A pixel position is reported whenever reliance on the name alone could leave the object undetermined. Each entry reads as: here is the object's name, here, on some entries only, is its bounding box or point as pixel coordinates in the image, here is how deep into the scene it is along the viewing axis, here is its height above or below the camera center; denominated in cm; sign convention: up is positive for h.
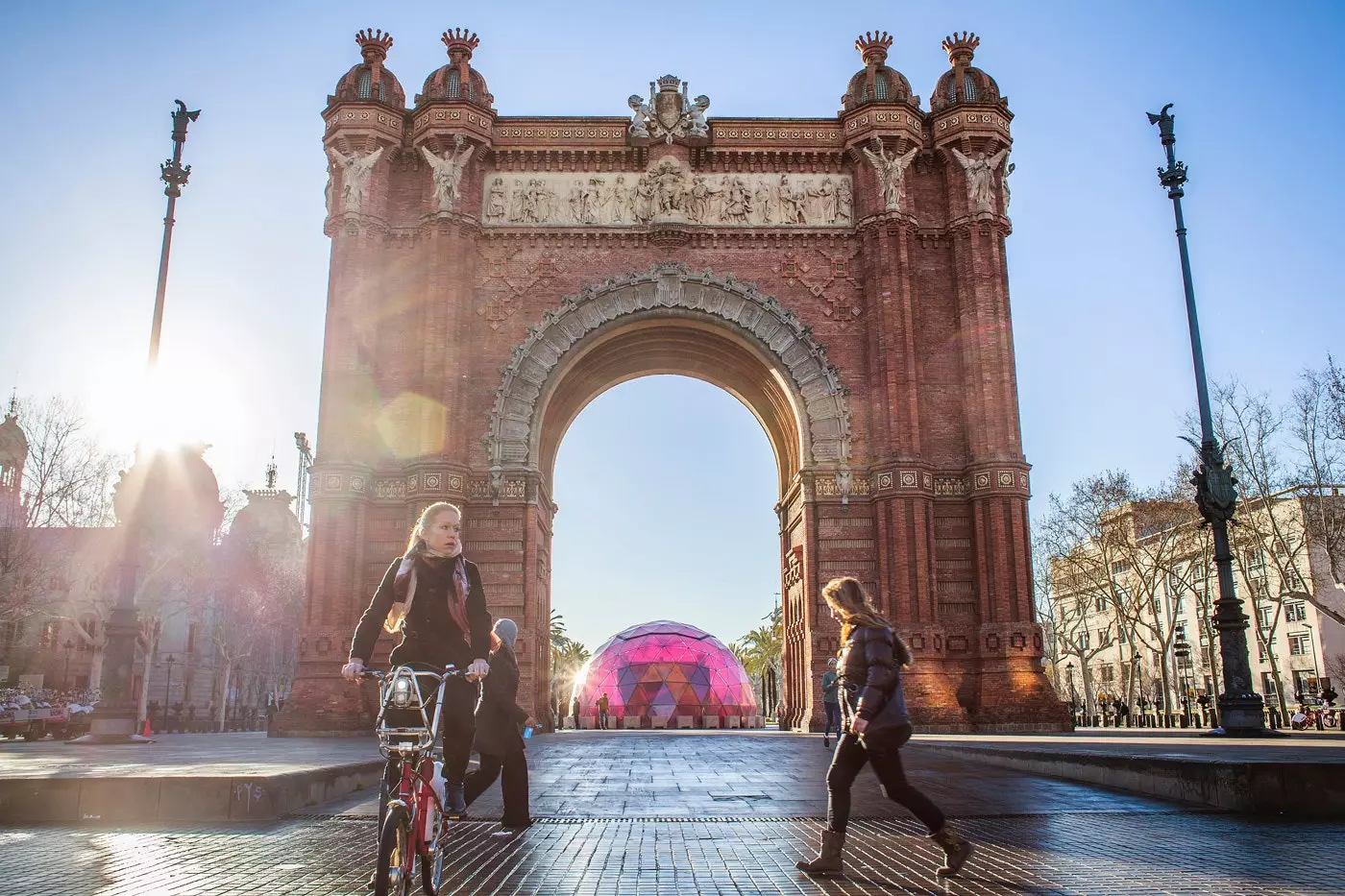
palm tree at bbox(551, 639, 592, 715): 8356 +215
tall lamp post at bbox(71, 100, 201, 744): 1920 +45
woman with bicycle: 560 +40
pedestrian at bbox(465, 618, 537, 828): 769 -39
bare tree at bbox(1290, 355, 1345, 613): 2753 +525
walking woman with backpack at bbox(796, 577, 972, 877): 628 -18
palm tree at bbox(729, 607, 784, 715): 7494 +282
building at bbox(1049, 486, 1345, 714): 3966 +396
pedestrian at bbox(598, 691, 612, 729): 4369 -73
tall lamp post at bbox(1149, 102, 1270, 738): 1969 +205
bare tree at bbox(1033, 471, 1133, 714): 4129 +586
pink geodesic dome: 4947 +65
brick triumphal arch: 2581 +935
